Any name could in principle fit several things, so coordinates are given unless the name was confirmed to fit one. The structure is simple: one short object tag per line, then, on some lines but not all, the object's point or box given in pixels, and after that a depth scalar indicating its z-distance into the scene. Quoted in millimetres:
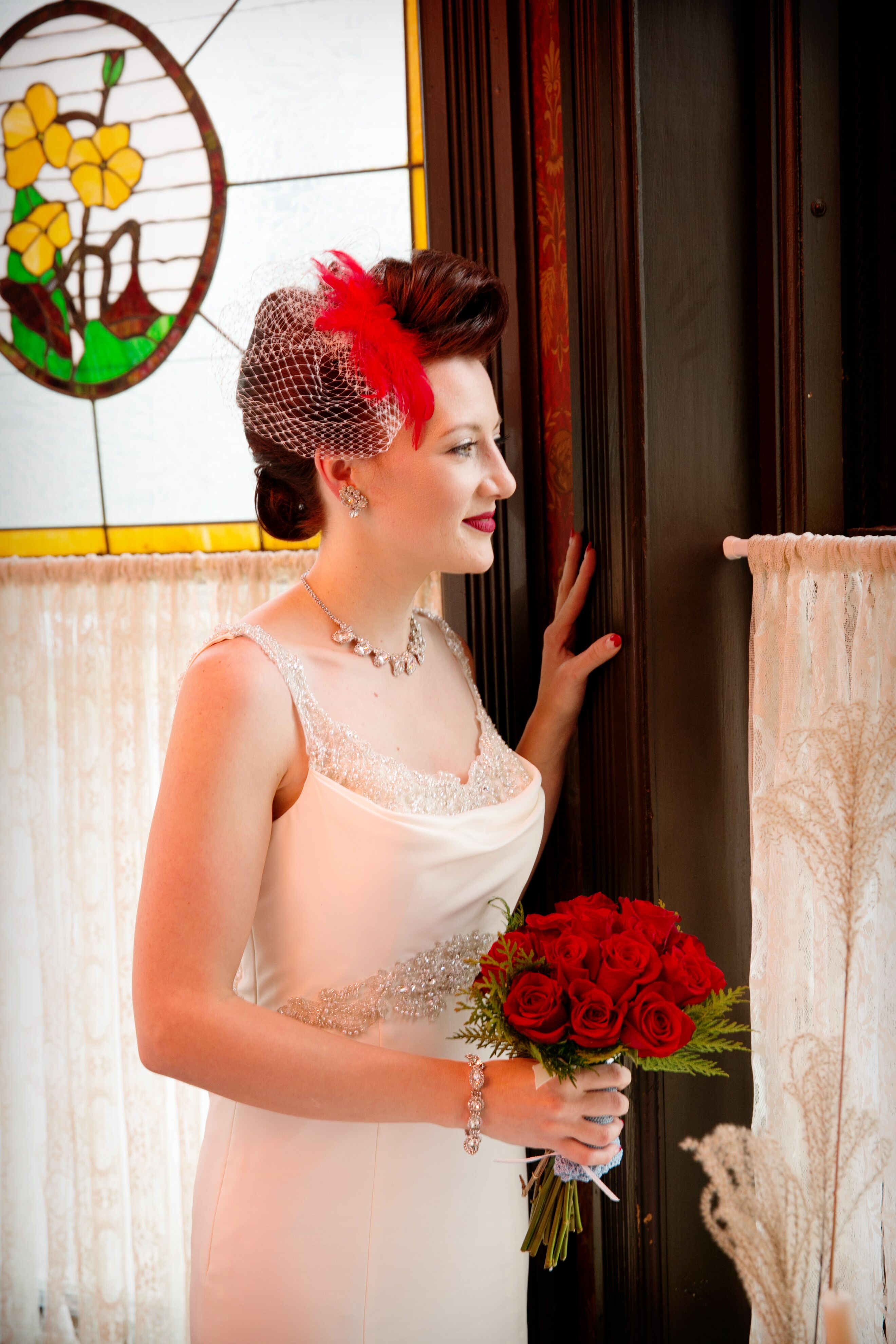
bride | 1362
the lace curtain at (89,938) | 2434
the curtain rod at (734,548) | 1644
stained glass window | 2273
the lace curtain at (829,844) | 1269
